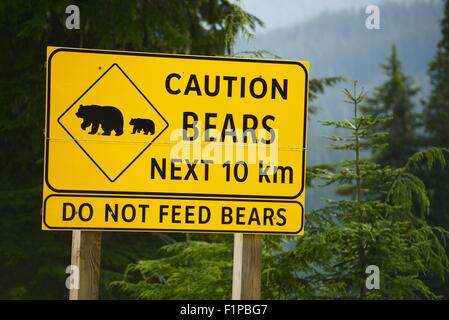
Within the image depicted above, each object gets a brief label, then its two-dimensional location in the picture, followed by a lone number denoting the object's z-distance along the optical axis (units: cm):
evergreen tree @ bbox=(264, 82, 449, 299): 1631
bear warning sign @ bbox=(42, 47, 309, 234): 1030
